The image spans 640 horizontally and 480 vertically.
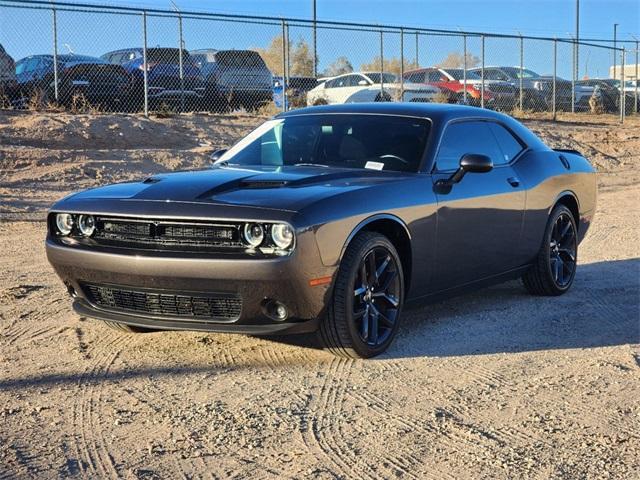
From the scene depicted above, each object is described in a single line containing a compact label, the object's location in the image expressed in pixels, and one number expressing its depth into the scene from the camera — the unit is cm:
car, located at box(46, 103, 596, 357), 478
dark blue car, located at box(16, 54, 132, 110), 1680
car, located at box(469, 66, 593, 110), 2581
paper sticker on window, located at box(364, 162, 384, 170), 595
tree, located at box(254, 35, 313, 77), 2265
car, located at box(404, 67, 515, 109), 2362
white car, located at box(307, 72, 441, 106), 2216
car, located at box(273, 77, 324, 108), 2068
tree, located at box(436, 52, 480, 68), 2502
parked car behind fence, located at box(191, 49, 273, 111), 1938
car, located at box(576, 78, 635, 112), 2906
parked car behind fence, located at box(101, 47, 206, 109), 1767
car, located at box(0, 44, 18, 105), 1641
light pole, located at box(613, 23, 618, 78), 2618
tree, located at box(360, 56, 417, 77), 2523
